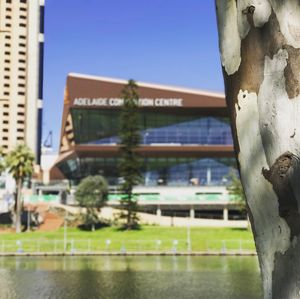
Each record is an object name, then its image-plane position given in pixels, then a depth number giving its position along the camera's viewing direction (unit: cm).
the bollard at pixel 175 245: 5416
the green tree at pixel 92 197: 7244
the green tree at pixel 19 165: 7044
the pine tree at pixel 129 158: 7368
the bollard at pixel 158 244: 5657
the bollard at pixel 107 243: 5516
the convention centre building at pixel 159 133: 10562
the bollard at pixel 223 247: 5358
